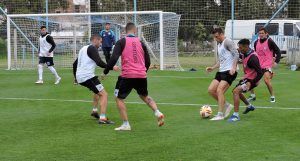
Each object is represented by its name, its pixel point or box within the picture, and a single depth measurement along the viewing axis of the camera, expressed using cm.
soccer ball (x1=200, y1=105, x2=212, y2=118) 1081
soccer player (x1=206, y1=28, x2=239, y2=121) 1063
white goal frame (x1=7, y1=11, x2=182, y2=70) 2394
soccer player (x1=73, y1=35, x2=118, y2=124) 1048
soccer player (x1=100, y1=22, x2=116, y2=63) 2217
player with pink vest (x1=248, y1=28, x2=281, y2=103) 1363
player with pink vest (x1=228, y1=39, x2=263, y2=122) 1066
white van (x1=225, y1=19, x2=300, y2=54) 3102
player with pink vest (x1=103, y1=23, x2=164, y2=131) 950
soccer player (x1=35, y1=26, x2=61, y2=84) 1819
